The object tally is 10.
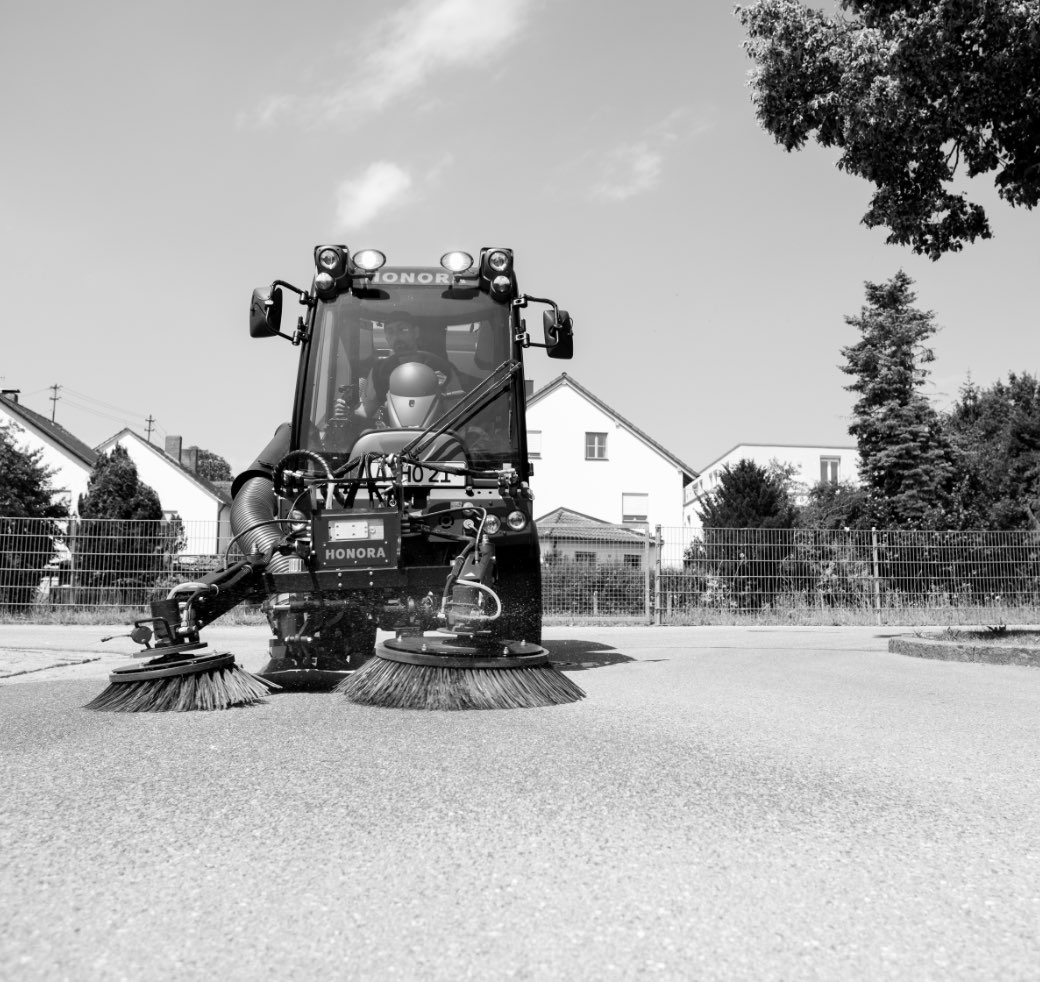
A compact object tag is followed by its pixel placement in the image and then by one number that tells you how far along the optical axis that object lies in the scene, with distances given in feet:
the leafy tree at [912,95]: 32.81
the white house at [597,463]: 137.80
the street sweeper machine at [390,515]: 15.92
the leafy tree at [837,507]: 104.83
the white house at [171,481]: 160.97
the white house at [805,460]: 185.88
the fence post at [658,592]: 55.93
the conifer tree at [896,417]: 100.89
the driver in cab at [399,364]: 22.08
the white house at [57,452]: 142.61
